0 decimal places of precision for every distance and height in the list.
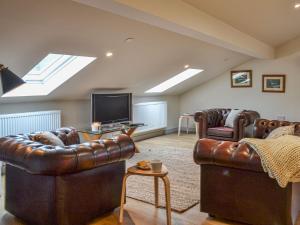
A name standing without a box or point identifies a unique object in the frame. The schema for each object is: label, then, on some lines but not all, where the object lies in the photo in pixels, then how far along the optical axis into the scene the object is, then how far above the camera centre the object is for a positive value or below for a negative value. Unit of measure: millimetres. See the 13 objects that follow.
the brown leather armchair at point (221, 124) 6395 -371
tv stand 5296 -429
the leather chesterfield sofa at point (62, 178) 2646 -673
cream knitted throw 2635 -453
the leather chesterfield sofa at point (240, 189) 2771 -758
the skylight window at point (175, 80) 7695 +674
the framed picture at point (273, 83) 7531 +592
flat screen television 5773 -37
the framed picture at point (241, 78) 8016 +747
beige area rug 3711 -1049
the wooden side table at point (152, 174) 2884 -659
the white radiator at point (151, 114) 7512 -200
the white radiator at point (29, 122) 4750 -269
